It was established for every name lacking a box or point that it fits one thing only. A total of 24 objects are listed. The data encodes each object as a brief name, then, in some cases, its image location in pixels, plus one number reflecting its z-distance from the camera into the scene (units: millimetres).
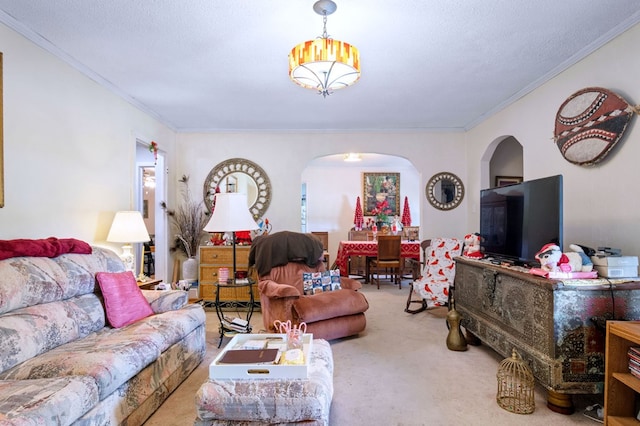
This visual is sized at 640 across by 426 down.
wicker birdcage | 2212
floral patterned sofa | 1556
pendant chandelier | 2176
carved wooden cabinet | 2115
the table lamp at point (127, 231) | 3393
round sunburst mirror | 5531
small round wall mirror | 5570
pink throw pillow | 2568
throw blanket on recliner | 3871
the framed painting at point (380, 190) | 8570
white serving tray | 1802
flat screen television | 2424
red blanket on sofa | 2213
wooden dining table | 6281
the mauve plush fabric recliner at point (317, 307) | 3264
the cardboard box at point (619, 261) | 2201
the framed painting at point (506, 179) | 5309
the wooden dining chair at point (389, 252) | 5957
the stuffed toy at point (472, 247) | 3473
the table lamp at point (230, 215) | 3324
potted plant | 5162
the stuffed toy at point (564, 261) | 2213
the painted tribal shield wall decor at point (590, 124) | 2578
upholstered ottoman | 1708
